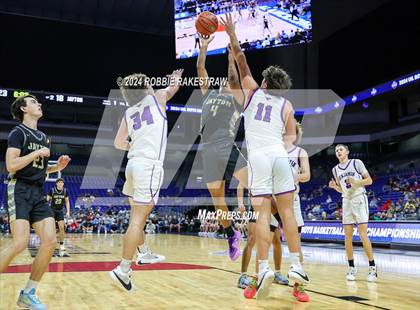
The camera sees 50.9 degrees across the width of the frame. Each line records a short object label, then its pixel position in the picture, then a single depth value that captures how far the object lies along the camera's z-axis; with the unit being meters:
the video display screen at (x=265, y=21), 14.14
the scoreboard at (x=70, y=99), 23.78
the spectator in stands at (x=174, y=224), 24.36
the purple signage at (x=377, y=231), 11.16
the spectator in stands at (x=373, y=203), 18.02
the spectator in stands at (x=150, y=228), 22.15
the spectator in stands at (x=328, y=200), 21.17
